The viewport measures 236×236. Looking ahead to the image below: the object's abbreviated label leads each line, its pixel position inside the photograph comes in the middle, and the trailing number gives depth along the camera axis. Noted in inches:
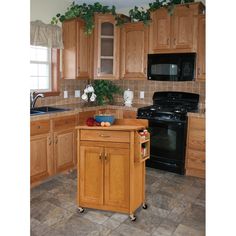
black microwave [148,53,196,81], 153.2
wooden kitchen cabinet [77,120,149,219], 98.6
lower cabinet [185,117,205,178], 146.9
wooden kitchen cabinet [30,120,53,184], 132.2
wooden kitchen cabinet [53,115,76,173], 145.1
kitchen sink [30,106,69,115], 150.4
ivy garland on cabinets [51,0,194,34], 162.2
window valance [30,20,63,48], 151.4
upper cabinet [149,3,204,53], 150.0
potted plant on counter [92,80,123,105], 182.2
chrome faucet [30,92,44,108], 149.7
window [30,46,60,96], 161.9
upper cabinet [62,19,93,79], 164.9
